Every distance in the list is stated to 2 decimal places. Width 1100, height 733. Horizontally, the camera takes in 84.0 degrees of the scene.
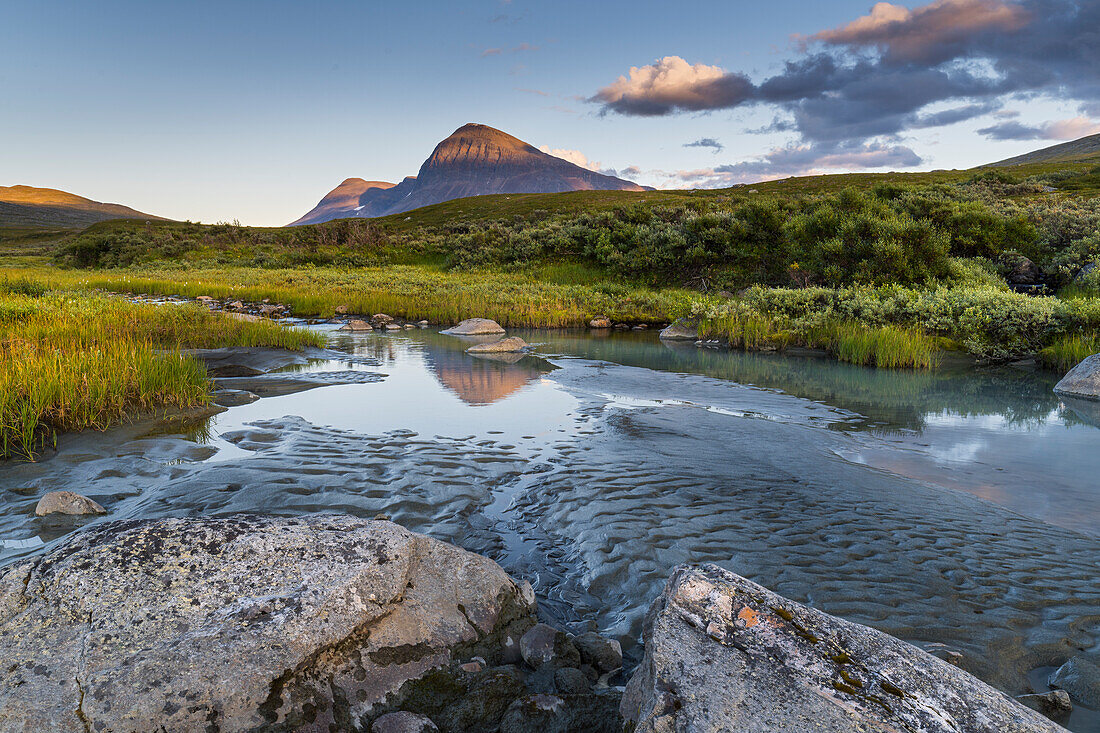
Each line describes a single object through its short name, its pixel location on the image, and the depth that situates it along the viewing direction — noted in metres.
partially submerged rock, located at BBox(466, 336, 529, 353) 17.38
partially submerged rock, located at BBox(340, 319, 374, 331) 23.02
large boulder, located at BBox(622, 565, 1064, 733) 2.17
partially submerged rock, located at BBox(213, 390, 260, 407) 9.97
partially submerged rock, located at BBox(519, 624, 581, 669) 3.30
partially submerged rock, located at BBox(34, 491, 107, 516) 5.12
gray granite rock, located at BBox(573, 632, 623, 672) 3.31
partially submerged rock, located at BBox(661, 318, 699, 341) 20.78
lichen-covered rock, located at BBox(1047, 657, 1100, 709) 3.12
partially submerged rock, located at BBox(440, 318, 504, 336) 22.20
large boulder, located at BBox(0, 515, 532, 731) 2.49
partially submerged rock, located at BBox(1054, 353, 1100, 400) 11.36
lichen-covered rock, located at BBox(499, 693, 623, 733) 2.77
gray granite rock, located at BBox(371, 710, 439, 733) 2.67
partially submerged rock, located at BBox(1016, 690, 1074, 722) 2.99
